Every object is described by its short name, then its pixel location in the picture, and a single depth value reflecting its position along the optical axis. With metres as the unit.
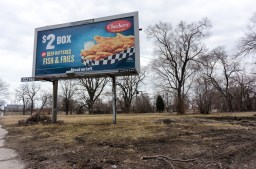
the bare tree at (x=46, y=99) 65.09
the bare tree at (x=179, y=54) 27.20
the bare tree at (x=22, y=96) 65.69
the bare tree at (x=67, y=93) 55.70
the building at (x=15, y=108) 79.19
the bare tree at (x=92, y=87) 47.53
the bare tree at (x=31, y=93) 65.44
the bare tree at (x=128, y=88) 51.78
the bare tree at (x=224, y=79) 40.15
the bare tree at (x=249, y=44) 17.16
